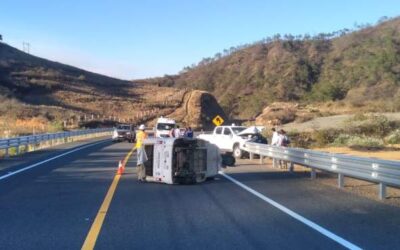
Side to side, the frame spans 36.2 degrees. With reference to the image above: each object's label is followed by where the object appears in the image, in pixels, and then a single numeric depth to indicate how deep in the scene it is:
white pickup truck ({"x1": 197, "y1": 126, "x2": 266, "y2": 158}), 31.77
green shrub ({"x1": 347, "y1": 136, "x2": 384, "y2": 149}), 38.03
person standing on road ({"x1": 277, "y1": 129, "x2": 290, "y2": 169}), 24.95
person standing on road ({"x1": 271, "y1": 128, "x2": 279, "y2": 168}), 24.69
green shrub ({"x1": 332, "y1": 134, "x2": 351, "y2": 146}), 41.73
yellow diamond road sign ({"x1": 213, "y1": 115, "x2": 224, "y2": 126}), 53.03
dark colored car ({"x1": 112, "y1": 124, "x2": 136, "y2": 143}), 53.59
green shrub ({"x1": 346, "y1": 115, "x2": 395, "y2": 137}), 51.06
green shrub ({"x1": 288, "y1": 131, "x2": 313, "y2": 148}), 40.65
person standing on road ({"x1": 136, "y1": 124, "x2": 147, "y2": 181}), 17.34
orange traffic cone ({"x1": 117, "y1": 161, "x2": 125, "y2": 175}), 19.98
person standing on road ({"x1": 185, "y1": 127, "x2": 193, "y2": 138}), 31.19
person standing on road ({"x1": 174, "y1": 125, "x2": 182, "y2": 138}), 31.65
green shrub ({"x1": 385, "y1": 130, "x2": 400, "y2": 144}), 43.49
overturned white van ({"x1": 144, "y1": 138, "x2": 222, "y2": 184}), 16.73
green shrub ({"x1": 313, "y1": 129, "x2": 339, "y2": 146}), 43.03
